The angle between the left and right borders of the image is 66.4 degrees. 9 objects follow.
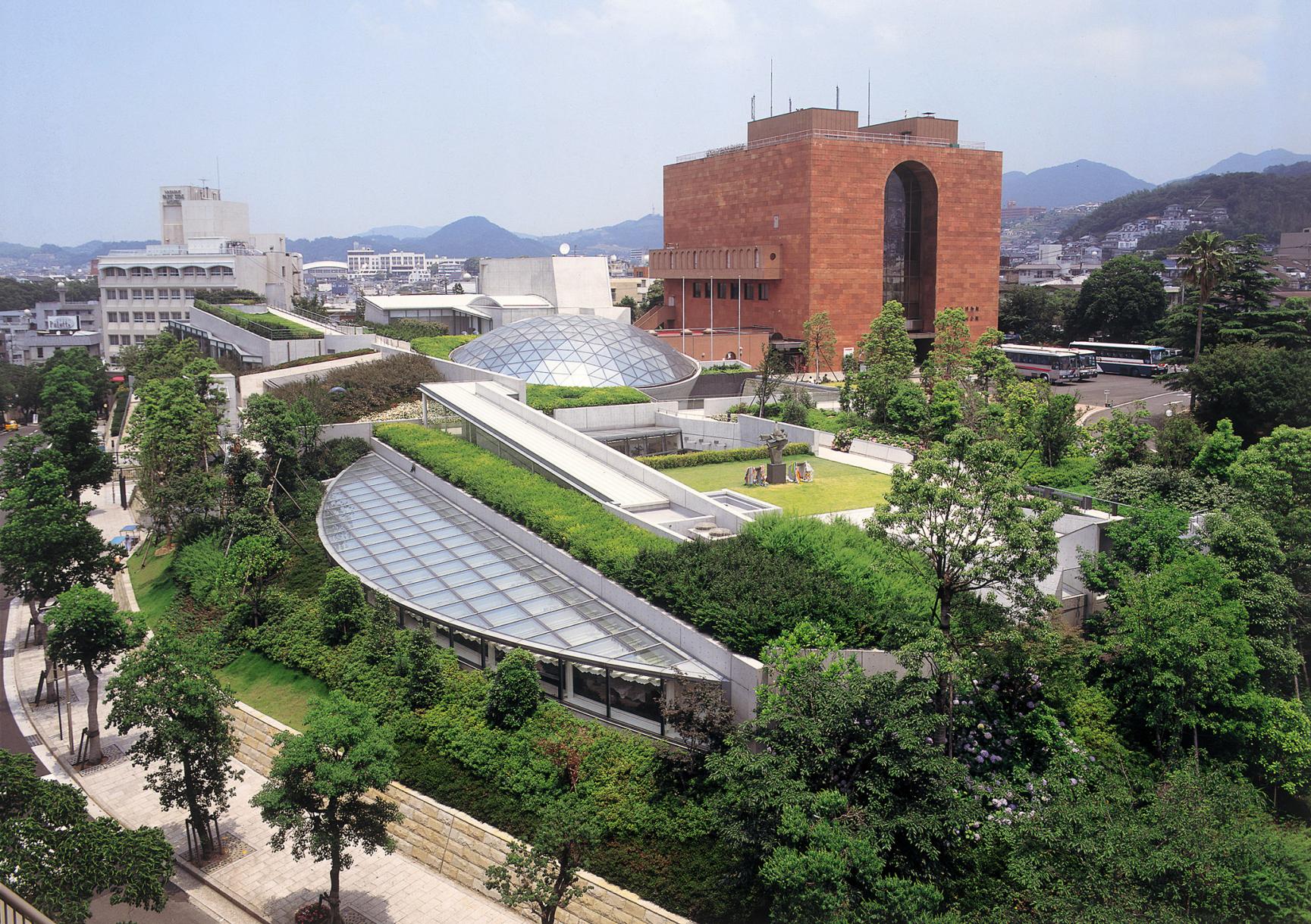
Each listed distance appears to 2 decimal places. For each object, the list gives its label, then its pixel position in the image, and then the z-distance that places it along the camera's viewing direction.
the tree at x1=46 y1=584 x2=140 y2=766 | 21.02
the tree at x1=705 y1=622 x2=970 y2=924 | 13.44
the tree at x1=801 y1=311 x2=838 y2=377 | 56.22
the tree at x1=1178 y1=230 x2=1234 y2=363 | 44.25
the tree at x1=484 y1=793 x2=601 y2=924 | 14.44
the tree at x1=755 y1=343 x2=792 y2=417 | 39.06
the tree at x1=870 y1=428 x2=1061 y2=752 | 16.72
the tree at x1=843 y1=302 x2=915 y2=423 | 38.38
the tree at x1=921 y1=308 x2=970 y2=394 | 44.56
